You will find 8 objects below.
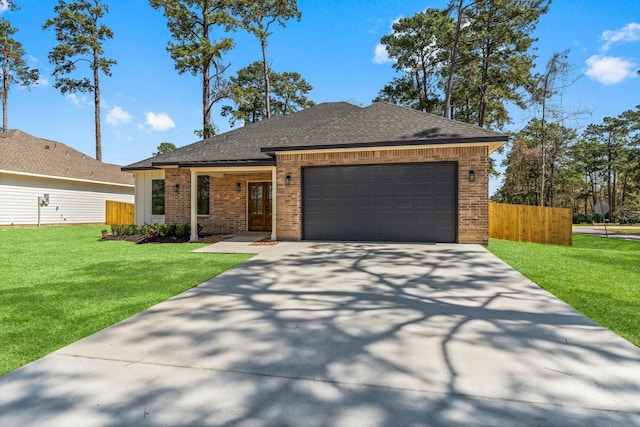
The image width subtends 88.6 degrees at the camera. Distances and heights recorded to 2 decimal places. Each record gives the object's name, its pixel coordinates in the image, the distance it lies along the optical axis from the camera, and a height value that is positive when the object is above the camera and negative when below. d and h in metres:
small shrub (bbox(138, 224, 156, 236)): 12.31 -0.74
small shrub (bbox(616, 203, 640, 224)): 29.48 -0.47
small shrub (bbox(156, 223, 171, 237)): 12.21 -0.76
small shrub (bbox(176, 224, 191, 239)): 12.14 -0.80
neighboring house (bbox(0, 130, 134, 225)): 16.77 +1.55
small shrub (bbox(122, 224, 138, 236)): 12.77 -0.83
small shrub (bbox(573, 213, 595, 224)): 34.56 -0.99
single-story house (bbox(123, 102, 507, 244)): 9.70 +1.11
